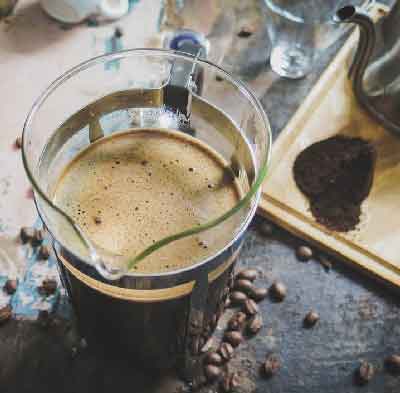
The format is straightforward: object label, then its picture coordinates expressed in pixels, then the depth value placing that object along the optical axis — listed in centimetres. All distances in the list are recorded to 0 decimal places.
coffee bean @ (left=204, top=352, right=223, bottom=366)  36
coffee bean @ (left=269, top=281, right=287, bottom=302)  39
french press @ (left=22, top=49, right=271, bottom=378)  27
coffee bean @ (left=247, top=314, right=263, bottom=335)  37
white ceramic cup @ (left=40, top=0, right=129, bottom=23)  46
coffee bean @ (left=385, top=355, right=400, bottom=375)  37
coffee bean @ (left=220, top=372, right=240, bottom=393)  36
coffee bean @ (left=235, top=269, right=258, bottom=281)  39
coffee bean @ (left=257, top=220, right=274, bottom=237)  41
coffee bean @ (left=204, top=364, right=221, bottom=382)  36
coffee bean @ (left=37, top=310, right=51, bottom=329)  36
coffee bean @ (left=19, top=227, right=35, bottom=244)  39
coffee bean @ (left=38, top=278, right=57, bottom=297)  37
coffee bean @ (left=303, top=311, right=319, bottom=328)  38
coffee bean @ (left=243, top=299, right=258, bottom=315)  38
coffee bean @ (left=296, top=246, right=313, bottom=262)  40
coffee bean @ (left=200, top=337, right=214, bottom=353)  37
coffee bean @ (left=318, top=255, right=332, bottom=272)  40
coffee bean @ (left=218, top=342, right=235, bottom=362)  37
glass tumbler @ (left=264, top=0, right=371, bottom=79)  45
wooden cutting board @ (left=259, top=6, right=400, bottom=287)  40
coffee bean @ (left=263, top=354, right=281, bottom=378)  36
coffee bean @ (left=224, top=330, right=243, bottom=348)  37
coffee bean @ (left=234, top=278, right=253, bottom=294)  39
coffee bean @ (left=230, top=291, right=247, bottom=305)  38
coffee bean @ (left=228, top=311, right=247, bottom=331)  38
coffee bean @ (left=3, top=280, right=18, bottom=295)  37
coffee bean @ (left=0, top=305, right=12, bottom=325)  36
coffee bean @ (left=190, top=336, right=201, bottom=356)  34
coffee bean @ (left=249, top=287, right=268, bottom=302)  39
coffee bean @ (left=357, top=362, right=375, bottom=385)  36
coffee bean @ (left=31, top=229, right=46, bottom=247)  39
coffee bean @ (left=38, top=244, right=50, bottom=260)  38
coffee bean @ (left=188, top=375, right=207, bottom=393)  36
